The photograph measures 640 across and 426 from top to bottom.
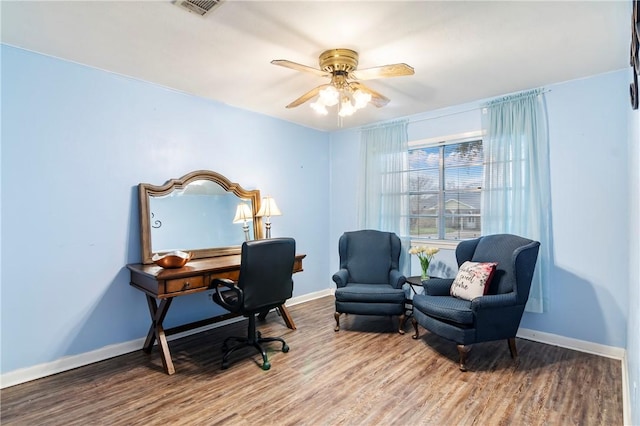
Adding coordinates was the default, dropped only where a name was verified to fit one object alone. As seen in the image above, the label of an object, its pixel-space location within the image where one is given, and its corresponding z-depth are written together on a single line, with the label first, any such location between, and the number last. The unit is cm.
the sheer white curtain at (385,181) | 425
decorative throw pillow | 288
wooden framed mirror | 310
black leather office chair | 263
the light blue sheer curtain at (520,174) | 318
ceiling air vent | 189
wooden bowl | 278
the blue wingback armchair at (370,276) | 338
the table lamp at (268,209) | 382
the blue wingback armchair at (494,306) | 263
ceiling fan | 231
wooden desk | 259
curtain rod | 334
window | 380
